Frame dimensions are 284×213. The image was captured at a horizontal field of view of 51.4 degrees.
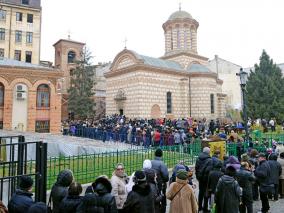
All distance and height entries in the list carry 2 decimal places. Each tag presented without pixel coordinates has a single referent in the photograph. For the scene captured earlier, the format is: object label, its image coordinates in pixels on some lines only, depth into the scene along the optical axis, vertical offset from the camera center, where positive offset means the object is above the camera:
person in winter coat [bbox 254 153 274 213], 7.93 -1.63
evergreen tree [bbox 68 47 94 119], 37.44 +3.71
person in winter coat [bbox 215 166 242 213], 6.10 -1.54
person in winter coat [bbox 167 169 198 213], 5.48 -1.42
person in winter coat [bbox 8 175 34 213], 4.46 -1.20
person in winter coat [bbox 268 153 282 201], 8.32 -1.39
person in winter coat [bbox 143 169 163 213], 5.52 -1.18
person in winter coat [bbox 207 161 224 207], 7.18 -1.36
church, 30.59 +4.36
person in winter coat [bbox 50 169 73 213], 5.29 -1.22
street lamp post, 13.15 +1.85
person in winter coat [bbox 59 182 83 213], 4.63 -1.25
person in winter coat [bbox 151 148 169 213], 6.99 -1.26
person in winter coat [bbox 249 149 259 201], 8.90 -1.33
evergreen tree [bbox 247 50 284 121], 34.11 +3.62
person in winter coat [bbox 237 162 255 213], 7.10 -1.54
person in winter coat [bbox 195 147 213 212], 7.73 -1.34
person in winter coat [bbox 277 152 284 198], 9.01 -1.84
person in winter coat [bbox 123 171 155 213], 5.12 -1.35
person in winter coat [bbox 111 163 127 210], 5.73 -1.28
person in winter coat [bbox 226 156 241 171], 7.39 -1.03
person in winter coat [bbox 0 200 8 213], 4.18 -1.26
